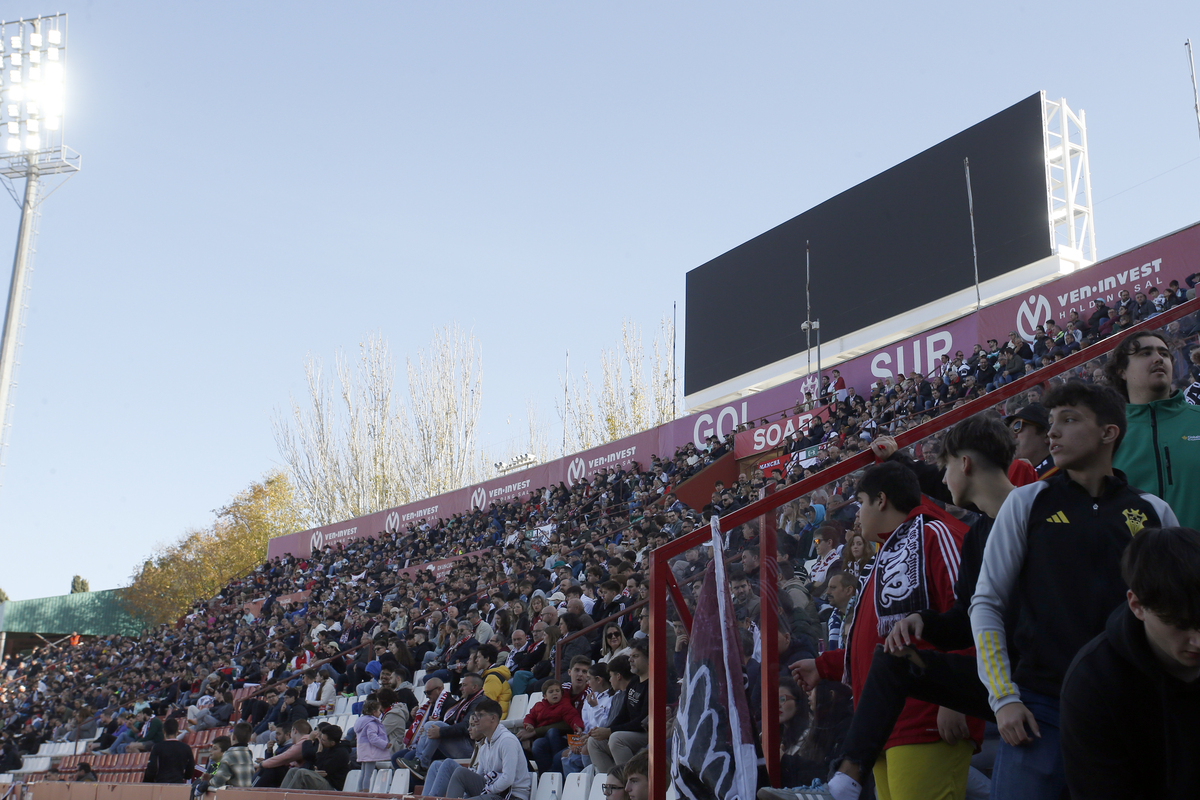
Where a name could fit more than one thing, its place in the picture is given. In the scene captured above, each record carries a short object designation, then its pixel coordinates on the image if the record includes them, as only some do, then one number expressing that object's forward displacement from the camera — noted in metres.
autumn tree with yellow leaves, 52.06
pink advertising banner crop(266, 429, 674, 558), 26.31
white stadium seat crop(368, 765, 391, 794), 9.01
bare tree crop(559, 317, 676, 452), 43.72
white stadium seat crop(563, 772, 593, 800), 6.59
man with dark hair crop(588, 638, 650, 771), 6.05
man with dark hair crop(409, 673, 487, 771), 8.38
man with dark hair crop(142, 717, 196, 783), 11.35
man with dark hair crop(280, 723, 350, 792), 9.44
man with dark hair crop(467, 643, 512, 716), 9.04
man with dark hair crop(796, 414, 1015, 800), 2.74
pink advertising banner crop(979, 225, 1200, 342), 15.82
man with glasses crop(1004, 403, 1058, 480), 3.40
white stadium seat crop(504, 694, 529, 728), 8.91
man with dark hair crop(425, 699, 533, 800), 7.11
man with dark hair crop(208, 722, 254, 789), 10.02
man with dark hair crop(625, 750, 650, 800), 5.25
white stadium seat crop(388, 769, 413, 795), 8.45
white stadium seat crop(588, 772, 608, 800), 6.33
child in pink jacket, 9.39
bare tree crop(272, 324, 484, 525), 45.69
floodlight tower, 30.08
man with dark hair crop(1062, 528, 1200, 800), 1.80
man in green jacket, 2.95
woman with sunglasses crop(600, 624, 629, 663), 8.00
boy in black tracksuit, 2.42
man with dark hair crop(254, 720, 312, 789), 9.72
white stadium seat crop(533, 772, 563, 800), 7.07
